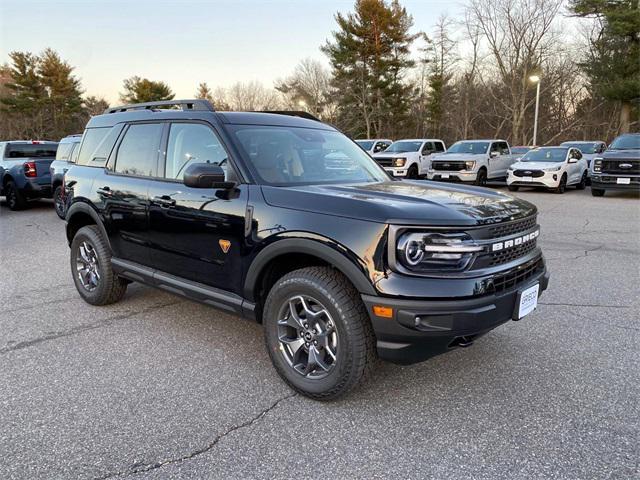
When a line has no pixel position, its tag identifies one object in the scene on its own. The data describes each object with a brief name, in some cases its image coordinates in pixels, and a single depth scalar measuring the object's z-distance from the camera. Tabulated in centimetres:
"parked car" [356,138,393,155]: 2280
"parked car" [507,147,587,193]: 1537
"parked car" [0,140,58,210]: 1177
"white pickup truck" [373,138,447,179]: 1830
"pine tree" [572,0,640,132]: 2753
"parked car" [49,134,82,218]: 1033
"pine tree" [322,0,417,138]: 3828
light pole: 2684
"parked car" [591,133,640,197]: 1349
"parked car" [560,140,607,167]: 1839
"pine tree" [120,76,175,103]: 5141
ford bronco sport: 253
